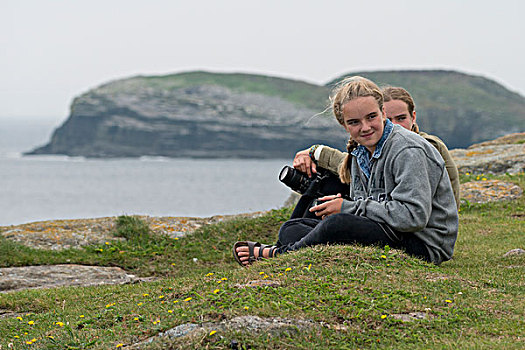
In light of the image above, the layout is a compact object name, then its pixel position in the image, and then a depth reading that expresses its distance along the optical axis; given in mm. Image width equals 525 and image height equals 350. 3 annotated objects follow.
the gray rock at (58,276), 9852
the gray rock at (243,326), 5062
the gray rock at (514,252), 8492
